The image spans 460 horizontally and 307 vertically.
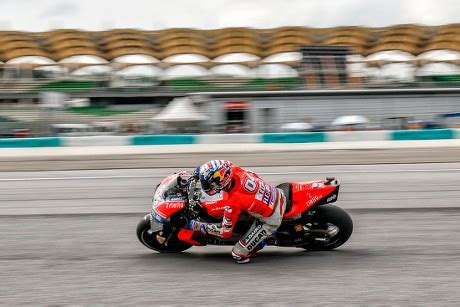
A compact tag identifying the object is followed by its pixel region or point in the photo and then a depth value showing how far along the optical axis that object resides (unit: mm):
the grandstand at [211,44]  39375
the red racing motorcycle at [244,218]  6039
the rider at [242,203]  5762
